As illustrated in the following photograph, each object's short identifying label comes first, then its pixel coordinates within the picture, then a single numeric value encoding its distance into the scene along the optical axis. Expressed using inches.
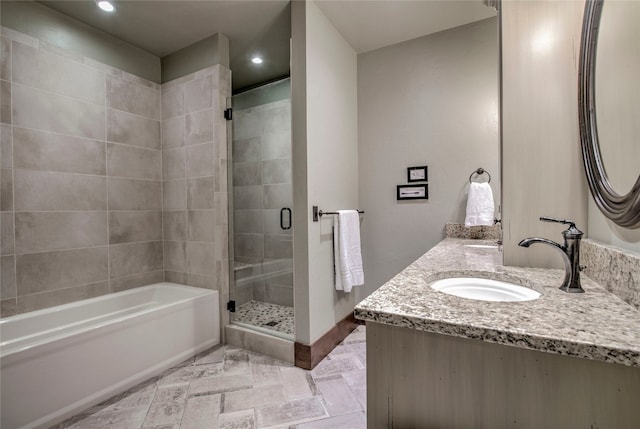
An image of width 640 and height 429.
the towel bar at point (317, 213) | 78.2
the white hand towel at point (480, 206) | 79.8
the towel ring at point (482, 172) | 84.8
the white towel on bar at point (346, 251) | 86.0
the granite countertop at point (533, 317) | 19.6
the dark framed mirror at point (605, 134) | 28.2
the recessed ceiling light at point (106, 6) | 75.6
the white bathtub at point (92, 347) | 53.6
